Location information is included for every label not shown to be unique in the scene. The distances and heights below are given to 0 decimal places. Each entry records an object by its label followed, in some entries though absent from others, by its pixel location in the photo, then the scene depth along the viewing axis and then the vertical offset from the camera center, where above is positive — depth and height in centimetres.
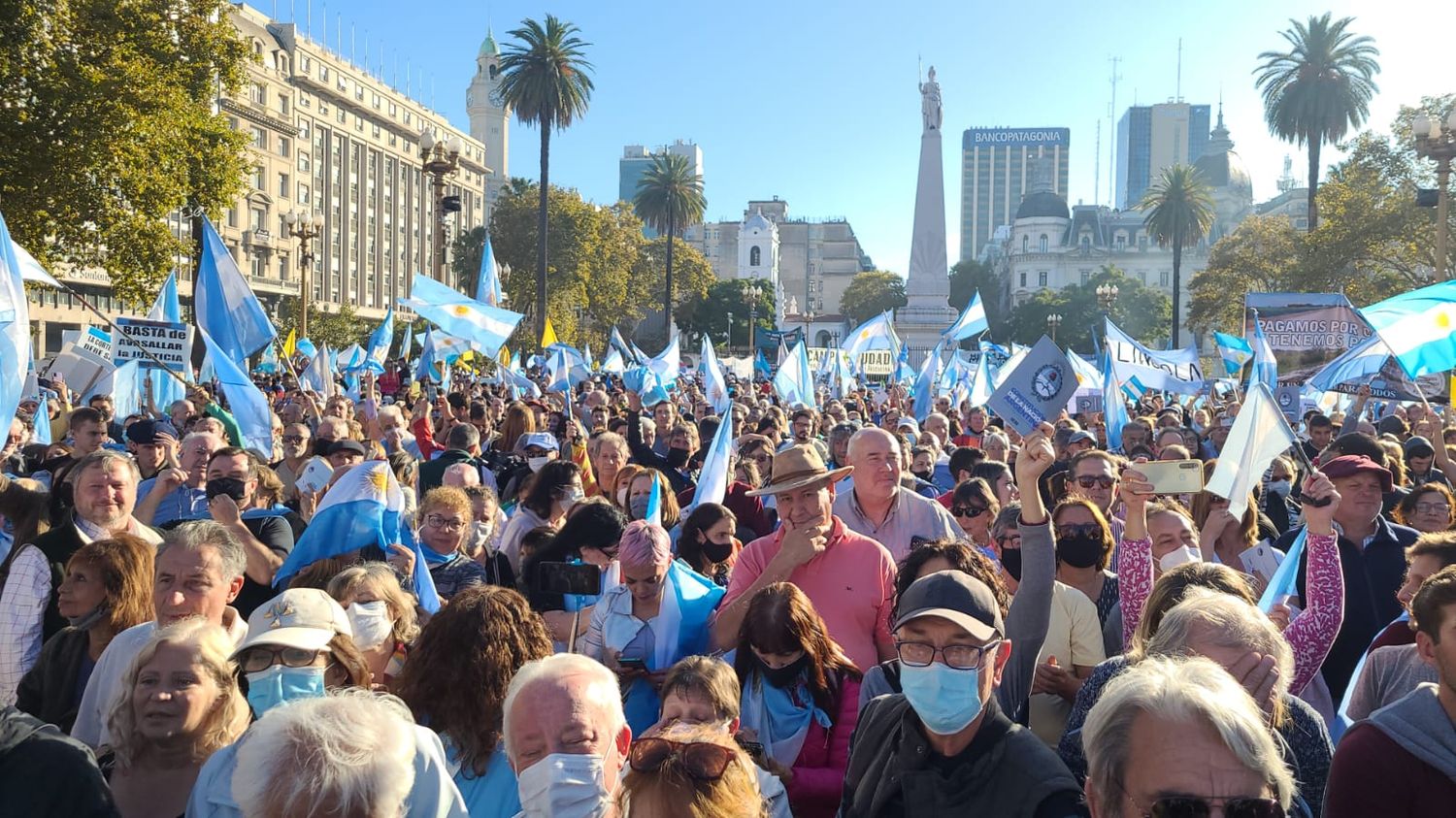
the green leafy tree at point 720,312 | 9694 +551
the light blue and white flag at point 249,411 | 895 -29
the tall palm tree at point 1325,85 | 4069 +1032
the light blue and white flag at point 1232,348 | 2040 +81
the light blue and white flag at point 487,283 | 1677 +127
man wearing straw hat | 453 -68
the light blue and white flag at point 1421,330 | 782 +46
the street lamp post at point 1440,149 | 1770 +363
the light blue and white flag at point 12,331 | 615 +17
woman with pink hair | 429 -86
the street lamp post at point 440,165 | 1738 +300
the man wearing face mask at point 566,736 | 285 -85
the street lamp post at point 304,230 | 2885 +343
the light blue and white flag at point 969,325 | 2125 +113
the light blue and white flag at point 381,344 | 2036 +51
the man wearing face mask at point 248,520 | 539 -69
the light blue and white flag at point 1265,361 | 1109 +36
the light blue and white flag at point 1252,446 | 584 -23
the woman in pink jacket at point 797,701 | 392 -101
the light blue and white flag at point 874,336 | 2373 +100
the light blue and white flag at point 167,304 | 1512 +80
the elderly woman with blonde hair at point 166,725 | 332 -96
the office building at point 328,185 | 6650 +1257
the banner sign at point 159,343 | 1158 +25
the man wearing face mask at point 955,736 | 286 -83
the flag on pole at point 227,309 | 1052 +53
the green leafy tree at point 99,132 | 2242 +432
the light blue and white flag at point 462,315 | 1391 +70
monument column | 5803 +592
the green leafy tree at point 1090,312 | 9094 +601
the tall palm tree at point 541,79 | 4247 +1028
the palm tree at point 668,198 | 6688 +988
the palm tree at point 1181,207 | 6297 +959
